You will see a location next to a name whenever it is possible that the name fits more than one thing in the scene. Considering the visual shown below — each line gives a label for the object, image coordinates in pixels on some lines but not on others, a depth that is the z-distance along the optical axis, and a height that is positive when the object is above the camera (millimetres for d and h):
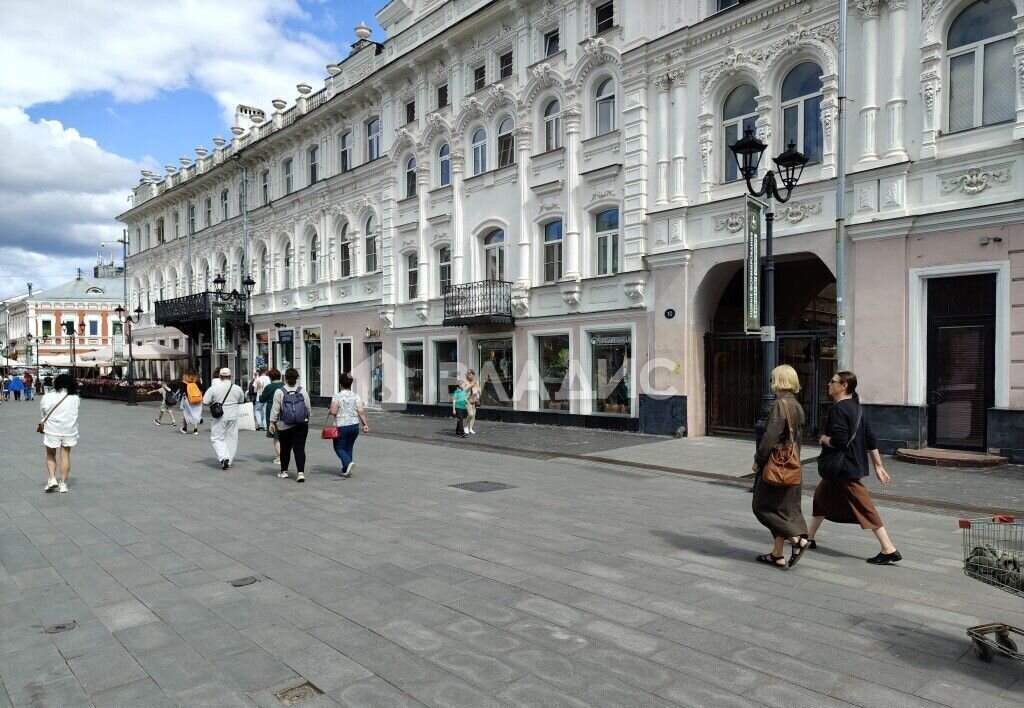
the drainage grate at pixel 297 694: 3898 -1970
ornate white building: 13531 +3152
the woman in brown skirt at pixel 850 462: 6480 -1201
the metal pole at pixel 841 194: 13766 +2603
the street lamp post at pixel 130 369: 35594 -1710
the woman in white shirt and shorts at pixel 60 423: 10188 -1224
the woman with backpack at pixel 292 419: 11234 -1321
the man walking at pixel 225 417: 12352 -1422
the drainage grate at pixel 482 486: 10703 -2329
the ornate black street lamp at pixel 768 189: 10828 +2208
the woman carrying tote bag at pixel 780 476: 6219 -1260
